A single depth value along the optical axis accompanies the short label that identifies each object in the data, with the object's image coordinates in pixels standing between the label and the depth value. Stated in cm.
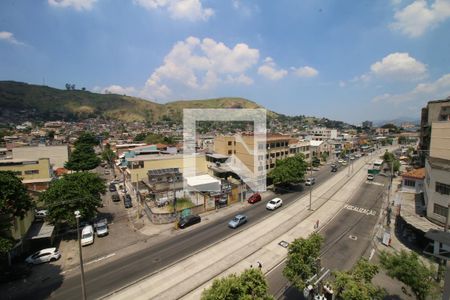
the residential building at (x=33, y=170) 4252
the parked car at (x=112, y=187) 4754
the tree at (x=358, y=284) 1155
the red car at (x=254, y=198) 3788
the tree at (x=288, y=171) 4216
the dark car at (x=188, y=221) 2940
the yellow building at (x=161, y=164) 4803
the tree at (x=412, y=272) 1273
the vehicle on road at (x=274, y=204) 3443
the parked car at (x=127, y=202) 3803
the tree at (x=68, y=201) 2564
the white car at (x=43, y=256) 2234
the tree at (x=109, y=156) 7806
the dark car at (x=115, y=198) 4145
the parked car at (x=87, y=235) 2573
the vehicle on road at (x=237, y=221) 2867
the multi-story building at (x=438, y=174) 2322
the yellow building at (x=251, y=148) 4850
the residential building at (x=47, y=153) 6003
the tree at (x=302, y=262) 1382
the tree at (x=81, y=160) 5809
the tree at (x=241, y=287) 1057
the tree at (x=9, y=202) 1698
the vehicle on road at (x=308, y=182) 4864
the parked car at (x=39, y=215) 3244
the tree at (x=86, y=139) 8196
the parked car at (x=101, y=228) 2777
